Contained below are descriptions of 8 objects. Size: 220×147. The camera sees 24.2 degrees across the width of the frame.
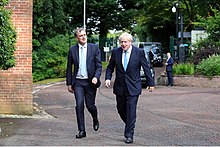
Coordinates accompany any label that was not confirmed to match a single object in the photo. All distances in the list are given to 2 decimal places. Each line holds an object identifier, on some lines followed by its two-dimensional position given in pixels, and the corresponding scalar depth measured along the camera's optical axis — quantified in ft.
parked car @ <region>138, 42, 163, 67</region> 144.88
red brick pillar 39.91
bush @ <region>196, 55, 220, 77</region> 76.82
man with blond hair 28.40
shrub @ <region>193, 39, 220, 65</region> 86.63
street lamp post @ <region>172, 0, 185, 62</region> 107.96
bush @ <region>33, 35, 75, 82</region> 112.57
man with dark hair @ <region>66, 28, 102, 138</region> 29.60
